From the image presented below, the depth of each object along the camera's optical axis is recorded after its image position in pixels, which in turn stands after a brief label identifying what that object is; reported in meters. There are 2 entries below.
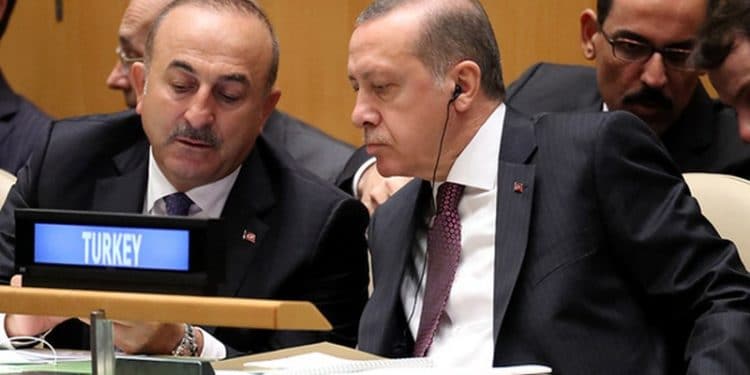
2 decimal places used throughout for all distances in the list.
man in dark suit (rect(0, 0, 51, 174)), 8.88
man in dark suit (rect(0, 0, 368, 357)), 5.80
